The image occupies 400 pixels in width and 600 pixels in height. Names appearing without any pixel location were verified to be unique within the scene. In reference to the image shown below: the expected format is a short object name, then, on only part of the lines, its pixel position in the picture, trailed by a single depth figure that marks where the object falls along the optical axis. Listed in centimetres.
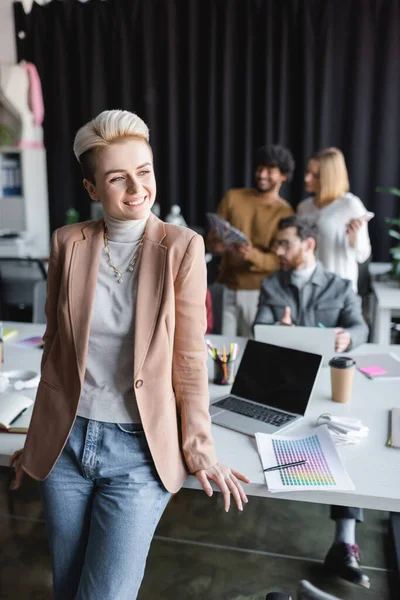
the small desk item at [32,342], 235
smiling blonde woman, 117
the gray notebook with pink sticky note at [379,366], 199
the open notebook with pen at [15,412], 156
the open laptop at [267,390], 163
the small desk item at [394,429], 148
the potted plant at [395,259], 369
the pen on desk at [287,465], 136
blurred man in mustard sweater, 320
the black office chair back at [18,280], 392
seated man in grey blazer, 251
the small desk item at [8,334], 245
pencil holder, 192
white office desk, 127
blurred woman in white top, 321
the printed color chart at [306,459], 129
